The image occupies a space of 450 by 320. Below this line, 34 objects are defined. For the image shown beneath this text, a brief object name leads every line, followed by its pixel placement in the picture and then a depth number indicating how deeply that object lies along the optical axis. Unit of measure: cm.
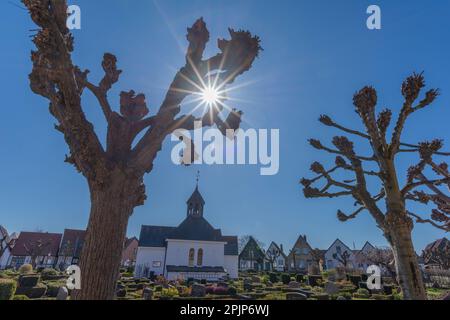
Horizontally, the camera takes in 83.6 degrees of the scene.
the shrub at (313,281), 2642
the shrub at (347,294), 1848
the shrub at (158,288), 2075
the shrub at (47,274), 2614
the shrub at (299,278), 3080
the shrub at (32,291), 1741
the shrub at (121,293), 1748
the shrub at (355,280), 2590
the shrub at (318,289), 2197
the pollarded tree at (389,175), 452
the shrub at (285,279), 2936
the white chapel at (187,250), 3135
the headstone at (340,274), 3118
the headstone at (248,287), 2255
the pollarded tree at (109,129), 386
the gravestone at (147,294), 1659
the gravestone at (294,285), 2352
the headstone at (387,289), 2079
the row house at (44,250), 4528
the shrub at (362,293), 1952
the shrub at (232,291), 1953
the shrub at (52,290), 1772
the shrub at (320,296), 1609
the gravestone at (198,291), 1862
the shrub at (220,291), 1968
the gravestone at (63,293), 1468
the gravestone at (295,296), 1575
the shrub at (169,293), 1783
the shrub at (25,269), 2880
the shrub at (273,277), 3216
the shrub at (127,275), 3413
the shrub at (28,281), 1872
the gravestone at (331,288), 1962
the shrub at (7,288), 1470
